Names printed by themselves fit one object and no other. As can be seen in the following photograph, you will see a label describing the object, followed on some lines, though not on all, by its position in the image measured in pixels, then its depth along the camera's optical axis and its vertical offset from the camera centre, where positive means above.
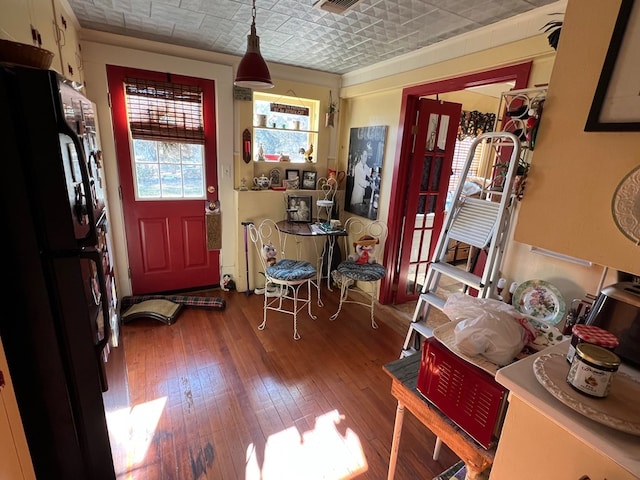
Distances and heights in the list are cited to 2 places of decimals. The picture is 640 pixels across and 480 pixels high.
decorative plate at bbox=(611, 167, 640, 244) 0.65 -0.07
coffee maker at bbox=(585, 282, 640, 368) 0.88 -0.41
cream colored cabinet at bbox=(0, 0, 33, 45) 1.14 +0.43
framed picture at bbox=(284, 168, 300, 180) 3.49 -0.24
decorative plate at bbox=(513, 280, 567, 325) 1.64 -0.70
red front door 2.79 -0.45
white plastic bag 0.95 -0.51
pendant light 1.81 +0.46
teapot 3.29 -0.33
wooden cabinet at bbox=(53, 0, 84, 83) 1.83 +0.60
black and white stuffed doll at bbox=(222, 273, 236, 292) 3.42 -1.43
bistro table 2.96 -0.73
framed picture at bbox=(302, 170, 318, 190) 3.58 -0.29
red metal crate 0.92 -0.70
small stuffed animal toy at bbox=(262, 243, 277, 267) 2.81 -0.91
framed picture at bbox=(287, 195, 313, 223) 3.39 -0.59
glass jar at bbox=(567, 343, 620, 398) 0.69 -0.44
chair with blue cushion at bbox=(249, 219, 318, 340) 2.67 -1.01
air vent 1.77 +0.83
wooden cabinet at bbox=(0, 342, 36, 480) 0.87 -0.86
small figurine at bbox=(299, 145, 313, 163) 3.55 -0.01
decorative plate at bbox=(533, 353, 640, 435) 0.66 -0.51
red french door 2.93 -0.25
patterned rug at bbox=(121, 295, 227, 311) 3.00 -1.46
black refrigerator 0.94 -0.47
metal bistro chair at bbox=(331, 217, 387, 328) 2.83 -1.01
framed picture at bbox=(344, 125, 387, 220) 3.18 -0.14
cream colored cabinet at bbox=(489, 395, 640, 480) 0.67 -0.65
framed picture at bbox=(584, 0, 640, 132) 0.64 +0.19
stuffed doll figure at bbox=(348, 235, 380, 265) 2.97 -0.87
